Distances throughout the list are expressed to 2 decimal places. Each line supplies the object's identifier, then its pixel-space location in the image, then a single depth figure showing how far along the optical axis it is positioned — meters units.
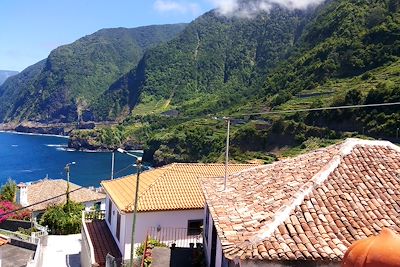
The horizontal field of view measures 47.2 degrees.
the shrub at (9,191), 39.81
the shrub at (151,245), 16.45
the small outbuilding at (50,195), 40.15
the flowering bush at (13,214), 31.22
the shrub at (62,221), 30.45
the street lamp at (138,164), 10.69
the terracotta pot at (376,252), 5.53
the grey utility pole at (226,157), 15.05
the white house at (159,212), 18.91
